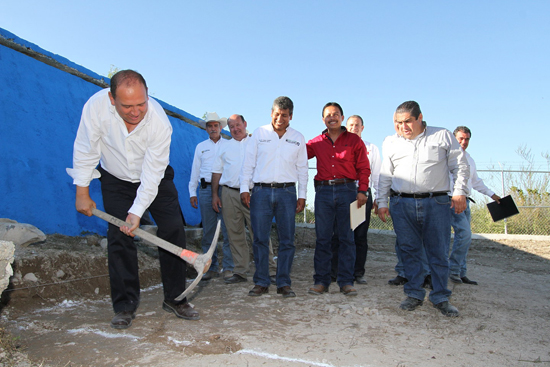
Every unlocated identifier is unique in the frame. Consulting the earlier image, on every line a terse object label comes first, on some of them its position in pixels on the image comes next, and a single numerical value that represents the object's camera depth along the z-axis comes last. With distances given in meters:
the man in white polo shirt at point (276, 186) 4.13
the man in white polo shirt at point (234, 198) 5.05
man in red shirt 4.23
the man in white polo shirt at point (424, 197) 3.54
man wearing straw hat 5.27
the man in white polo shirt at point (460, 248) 5.00
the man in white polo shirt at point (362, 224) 4.91
